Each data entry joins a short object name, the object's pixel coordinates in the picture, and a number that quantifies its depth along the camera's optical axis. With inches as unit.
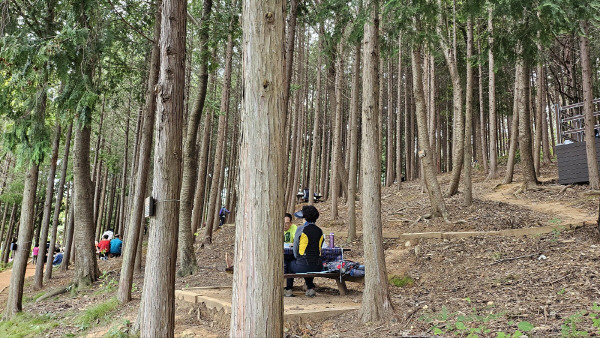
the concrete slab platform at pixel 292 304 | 213.3
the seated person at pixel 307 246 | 254.8
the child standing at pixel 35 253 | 925.6
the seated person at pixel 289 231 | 287.3
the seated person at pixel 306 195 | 869.2
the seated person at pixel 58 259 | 777.6
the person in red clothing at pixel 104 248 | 679.1
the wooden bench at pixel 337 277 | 246.4
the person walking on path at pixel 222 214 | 796.2
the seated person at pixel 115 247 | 697.0
